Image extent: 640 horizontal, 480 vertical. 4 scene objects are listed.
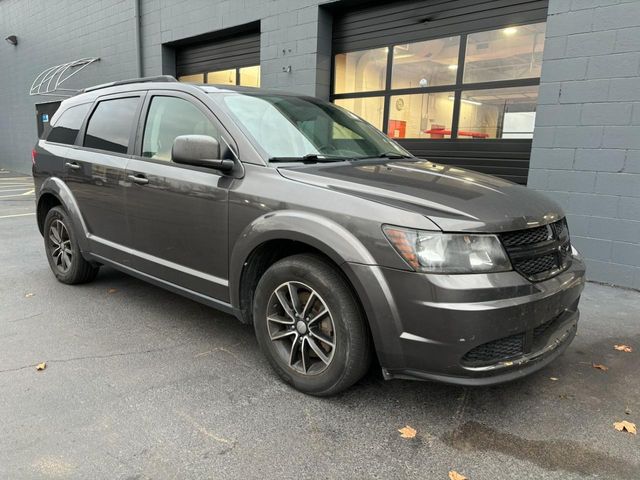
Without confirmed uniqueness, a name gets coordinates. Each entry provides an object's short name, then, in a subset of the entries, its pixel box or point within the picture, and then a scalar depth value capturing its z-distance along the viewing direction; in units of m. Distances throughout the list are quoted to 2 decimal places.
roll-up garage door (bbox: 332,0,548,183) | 6.17
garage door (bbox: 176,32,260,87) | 9.43
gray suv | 2.37
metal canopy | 13.72
